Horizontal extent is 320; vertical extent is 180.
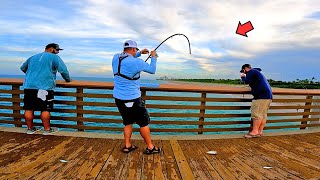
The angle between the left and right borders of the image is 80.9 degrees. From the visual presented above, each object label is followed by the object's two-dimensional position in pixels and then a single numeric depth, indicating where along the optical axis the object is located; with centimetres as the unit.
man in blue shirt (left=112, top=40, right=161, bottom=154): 256
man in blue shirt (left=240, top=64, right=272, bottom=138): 372
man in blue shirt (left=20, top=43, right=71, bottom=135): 326
